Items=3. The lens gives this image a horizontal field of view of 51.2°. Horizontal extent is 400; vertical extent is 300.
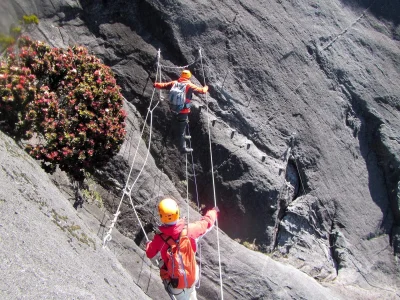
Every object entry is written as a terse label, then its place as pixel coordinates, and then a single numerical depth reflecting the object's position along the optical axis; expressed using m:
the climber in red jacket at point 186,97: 10.91
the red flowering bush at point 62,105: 8.12
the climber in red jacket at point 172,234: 6.67
